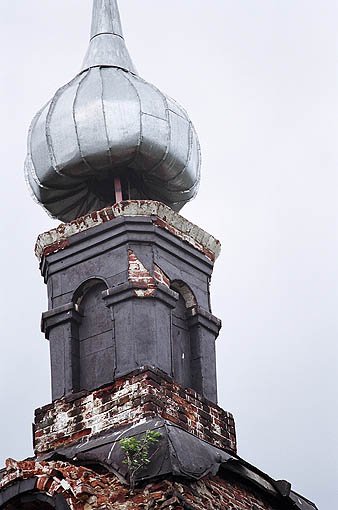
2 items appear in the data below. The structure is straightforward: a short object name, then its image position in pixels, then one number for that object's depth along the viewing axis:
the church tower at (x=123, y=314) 18.53
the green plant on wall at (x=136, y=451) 18.39
